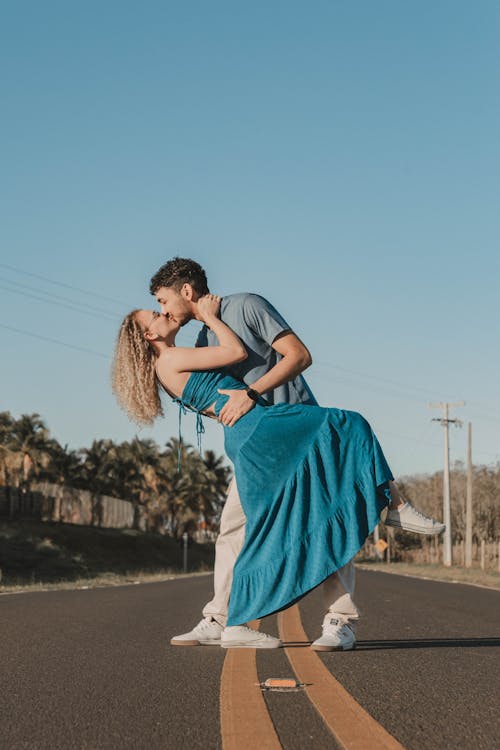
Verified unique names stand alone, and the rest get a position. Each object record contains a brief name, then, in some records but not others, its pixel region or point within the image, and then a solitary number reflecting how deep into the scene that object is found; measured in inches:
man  204.2
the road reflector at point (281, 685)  149.5
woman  190.4
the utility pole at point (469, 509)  1819.6
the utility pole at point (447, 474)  1984.3
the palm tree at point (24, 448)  2561.5
